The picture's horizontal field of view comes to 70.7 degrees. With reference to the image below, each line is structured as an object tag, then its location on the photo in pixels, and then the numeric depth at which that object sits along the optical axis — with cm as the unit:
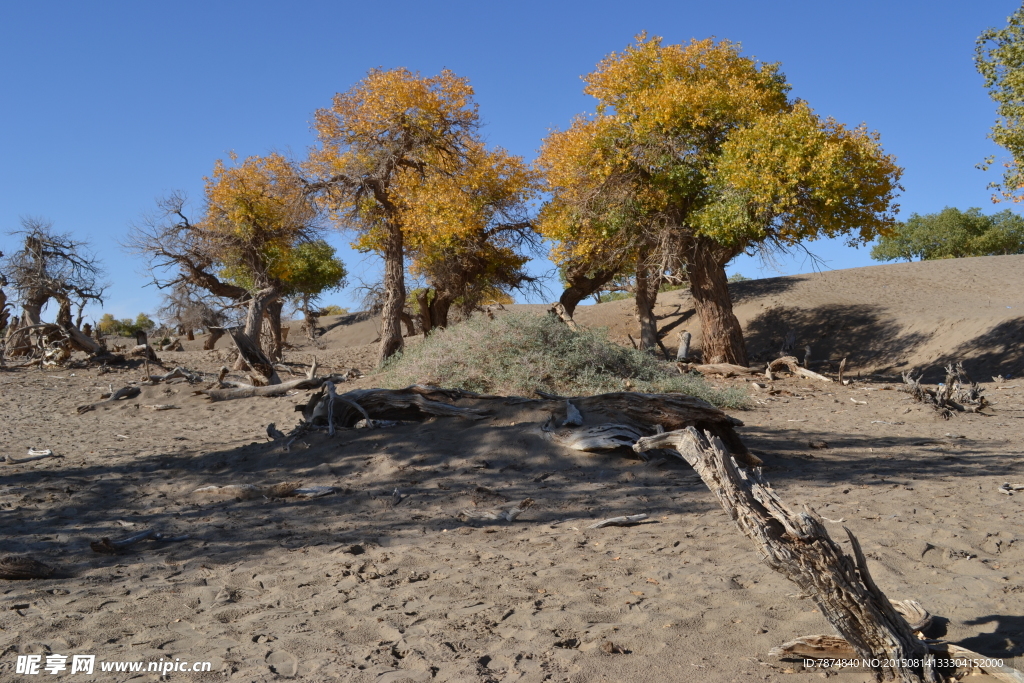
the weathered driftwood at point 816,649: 307
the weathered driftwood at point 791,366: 1524
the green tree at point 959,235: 3975
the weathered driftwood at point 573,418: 729
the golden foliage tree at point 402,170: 1670
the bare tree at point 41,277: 1789
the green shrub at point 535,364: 1095
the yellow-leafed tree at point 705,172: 1417
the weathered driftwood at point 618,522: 531
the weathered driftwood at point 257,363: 1270
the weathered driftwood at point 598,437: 690
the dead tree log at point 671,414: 732
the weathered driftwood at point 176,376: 1307
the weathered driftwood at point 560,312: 1460
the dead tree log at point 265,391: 1171
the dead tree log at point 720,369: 1555
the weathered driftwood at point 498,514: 558
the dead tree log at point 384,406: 802
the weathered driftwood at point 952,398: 1046
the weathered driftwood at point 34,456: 768
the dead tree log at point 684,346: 1822
